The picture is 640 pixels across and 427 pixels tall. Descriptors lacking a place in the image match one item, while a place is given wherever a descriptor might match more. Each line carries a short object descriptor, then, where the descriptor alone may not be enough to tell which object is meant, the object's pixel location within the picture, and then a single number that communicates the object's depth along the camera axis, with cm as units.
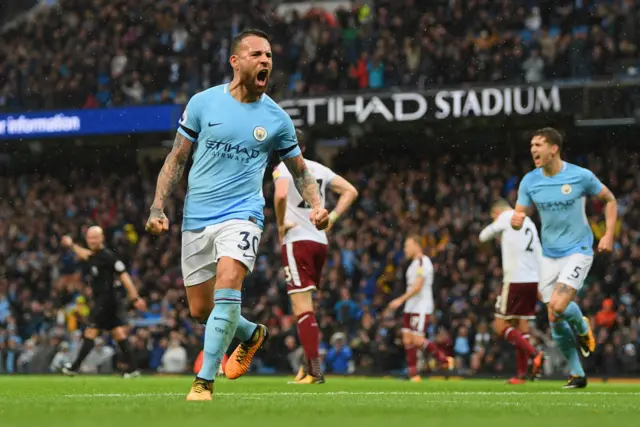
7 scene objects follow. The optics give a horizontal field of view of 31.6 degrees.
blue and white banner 2627
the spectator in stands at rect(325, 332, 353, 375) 1973
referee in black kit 1559
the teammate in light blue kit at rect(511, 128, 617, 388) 1080
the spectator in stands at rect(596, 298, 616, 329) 1867
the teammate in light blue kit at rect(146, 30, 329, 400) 725
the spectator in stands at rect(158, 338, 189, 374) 2095
